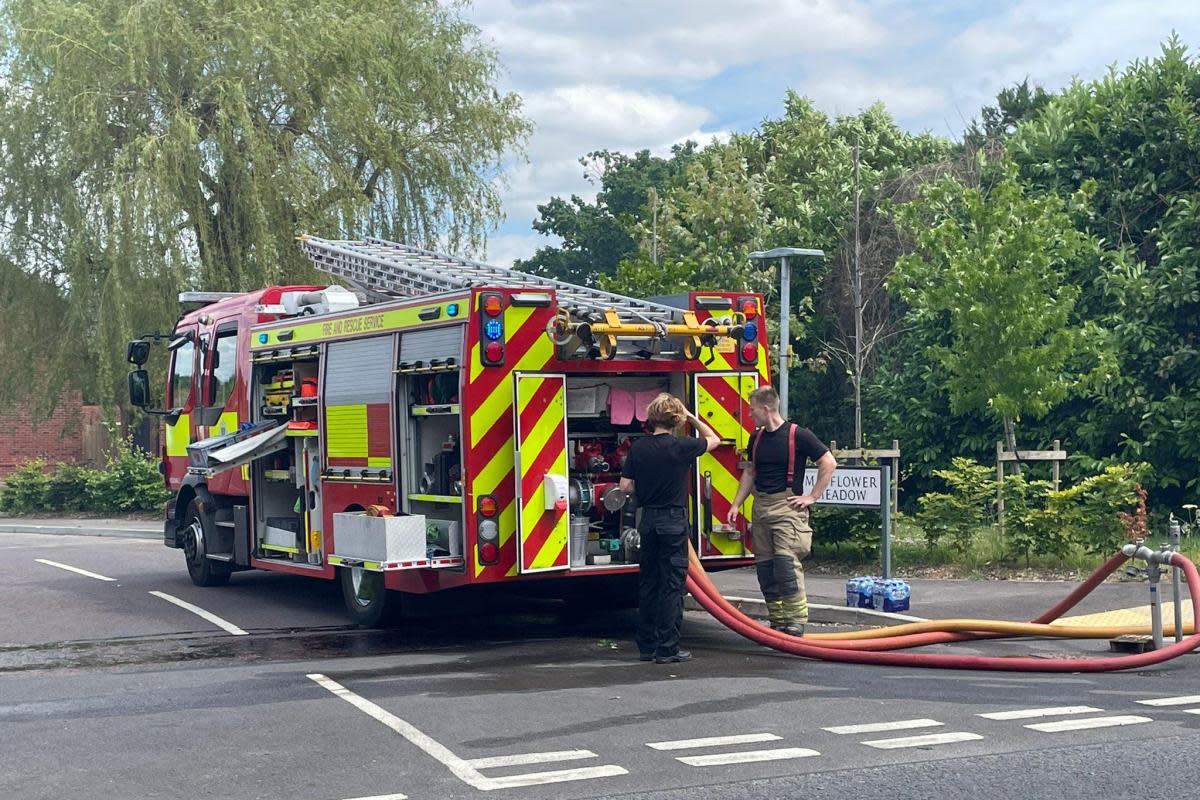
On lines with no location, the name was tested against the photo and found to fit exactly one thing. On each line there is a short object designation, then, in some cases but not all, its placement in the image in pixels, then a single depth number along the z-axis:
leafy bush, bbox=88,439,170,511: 28.39
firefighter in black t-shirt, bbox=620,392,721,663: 9.85
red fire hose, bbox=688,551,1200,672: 9.05
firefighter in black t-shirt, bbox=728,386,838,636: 10.55
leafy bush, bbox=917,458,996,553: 14.61
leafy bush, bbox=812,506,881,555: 14.97
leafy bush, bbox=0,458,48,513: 31.05
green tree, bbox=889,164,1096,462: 17.80
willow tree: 26.11
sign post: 12.02
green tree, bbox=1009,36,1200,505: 20.66
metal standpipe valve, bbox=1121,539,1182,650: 9.43
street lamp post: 20.36
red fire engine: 10.46
